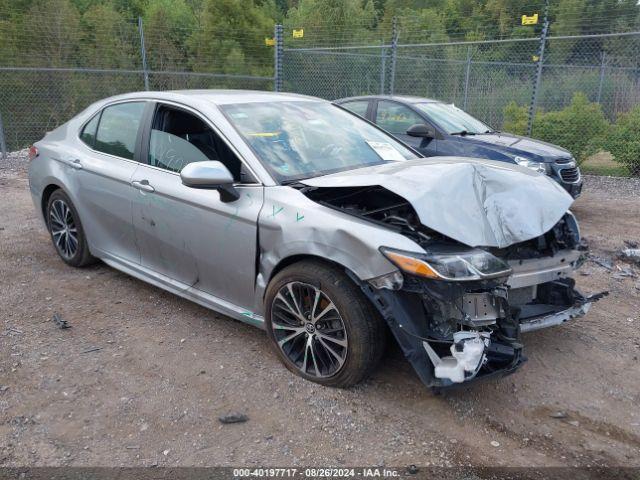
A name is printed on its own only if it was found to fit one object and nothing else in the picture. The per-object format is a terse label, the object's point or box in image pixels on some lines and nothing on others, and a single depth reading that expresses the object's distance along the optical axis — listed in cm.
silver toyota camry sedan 289
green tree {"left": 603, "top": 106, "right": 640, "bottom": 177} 1051
